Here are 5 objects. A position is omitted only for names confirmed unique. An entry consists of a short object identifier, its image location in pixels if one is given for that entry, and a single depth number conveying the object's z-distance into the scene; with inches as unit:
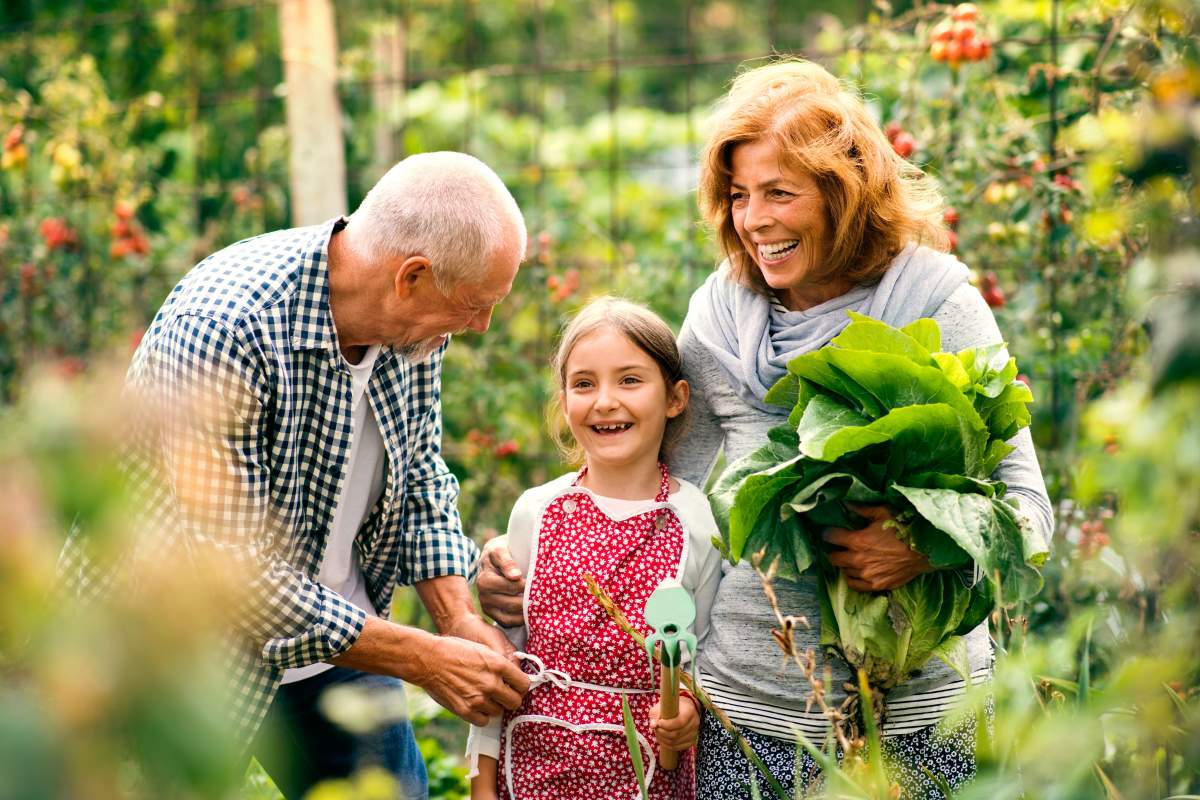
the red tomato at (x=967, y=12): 143.1
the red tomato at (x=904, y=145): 143.6
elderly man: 89.6
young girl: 96.8
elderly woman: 90.9
